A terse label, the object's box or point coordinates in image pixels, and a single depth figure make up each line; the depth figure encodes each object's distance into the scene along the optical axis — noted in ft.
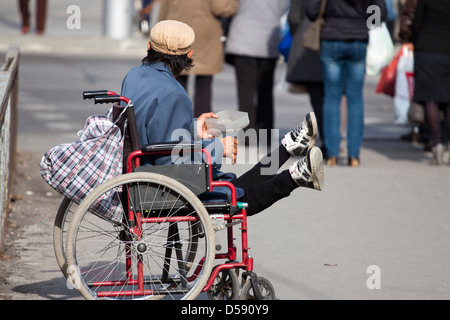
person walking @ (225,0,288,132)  67.41
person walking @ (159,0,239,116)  65.98
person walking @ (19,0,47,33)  134.72
